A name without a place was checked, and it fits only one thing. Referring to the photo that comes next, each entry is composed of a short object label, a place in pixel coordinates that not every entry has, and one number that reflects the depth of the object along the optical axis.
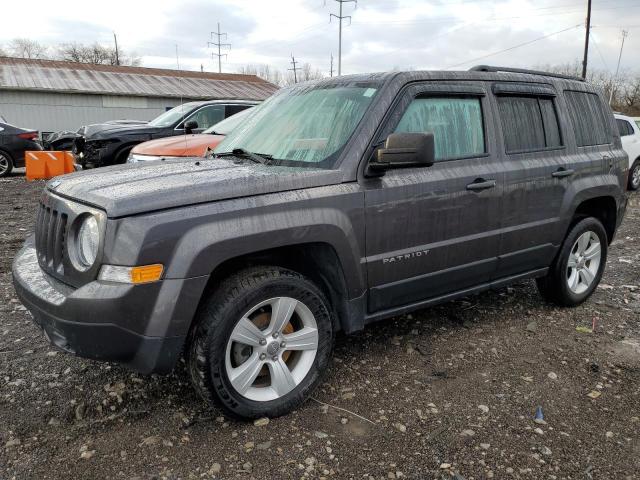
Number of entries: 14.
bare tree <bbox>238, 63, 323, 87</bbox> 75.59
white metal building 29.09
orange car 7.18
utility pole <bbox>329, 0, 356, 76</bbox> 43.37
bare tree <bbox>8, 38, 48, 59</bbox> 78.19
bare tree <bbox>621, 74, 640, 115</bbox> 49.62
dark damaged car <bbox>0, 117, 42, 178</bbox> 12.09
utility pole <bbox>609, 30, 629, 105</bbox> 53.24
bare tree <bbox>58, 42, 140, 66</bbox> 70.06
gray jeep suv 2.42
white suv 11.46
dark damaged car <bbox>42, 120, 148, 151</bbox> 15.84
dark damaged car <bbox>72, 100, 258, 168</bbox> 9.59
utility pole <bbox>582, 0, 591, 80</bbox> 30.46
